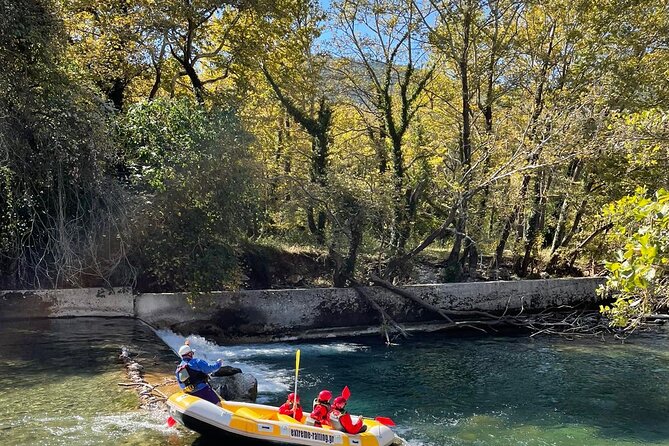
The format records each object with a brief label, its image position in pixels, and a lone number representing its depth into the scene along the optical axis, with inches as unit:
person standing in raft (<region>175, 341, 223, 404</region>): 322.7
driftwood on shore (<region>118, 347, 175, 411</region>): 347.6
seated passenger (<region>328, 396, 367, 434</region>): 307.0
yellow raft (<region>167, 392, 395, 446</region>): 302.0
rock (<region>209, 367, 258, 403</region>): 378.3
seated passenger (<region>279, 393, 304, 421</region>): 318.7
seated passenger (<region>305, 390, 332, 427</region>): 313.1
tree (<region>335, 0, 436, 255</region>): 860.0
